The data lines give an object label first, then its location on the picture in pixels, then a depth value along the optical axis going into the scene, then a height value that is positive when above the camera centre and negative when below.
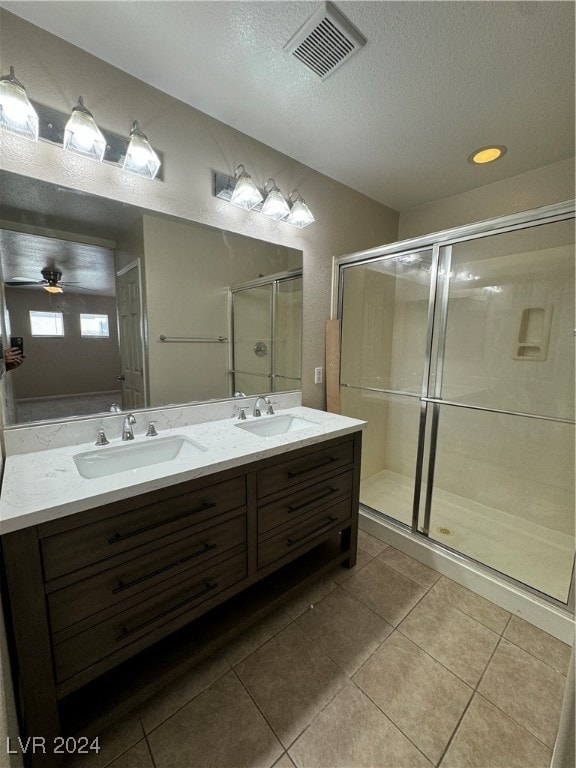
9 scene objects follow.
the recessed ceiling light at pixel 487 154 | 1.78 +1.13
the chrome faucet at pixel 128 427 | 1.36 -0.40
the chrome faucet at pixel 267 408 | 1.82 -0.41
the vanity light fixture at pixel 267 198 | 1.60 +0.79
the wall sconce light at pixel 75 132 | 1.03 +0.77
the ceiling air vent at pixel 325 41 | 1.09 +1.14
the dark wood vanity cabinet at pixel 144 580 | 0.83 -0.81
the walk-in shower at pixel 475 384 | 1.97 -0.31
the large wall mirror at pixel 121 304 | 1.19 +0.16
